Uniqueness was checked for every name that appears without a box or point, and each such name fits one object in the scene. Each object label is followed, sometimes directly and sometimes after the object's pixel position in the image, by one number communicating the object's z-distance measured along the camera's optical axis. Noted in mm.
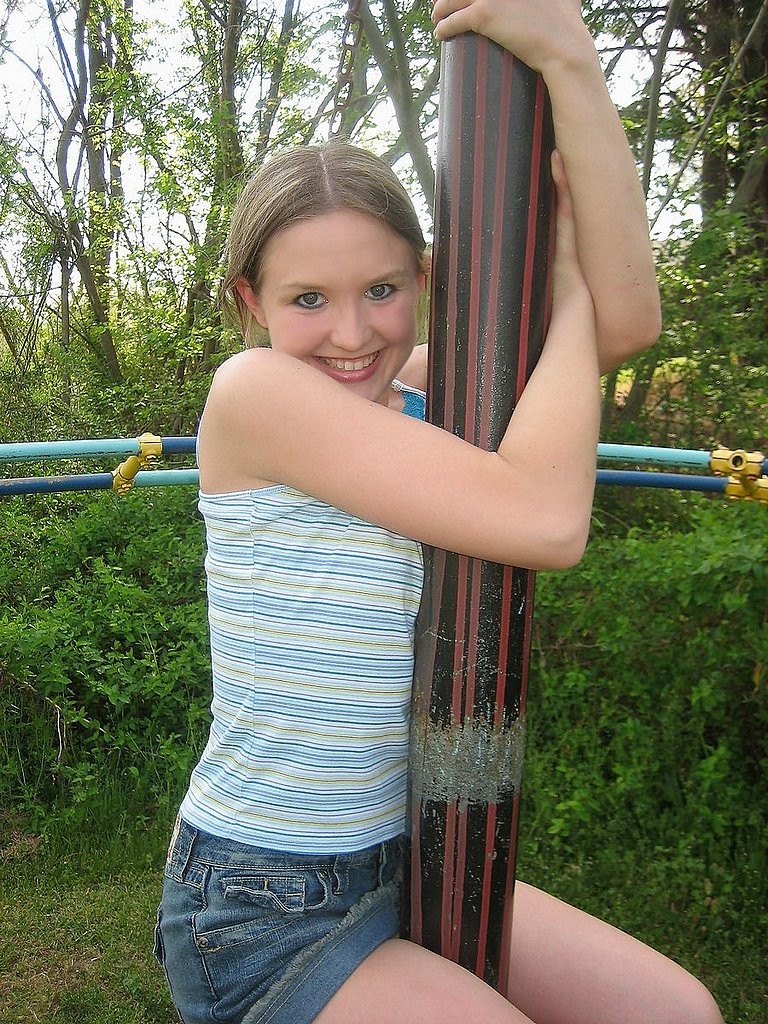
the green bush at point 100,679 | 3957
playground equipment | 2654
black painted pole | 1226
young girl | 1265
